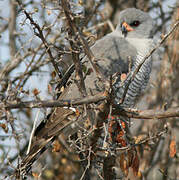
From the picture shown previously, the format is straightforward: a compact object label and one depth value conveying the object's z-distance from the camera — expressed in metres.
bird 6.73
